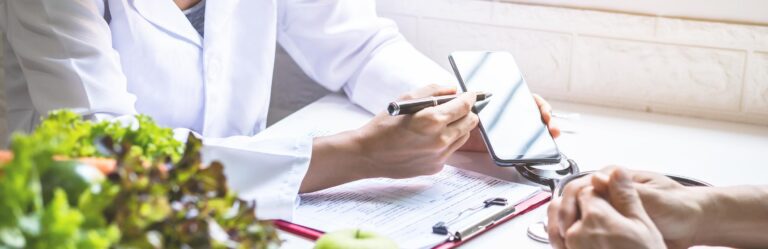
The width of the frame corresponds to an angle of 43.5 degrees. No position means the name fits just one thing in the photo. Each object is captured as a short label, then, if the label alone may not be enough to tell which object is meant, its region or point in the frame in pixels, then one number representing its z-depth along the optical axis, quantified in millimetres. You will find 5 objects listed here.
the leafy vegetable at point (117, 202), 590
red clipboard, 1148
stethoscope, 1173
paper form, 1167
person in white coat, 1294
